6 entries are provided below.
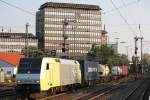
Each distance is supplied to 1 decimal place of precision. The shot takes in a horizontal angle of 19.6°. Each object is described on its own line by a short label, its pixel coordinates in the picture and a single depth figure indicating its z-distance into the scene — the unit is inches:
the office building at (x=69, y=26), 6707.7
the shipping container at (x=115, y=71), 3518.9
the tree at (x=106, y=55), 5172.2
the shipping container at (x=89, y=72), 2004.2
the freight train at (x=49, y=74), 1200.8
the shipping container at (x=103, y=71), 2665.4
